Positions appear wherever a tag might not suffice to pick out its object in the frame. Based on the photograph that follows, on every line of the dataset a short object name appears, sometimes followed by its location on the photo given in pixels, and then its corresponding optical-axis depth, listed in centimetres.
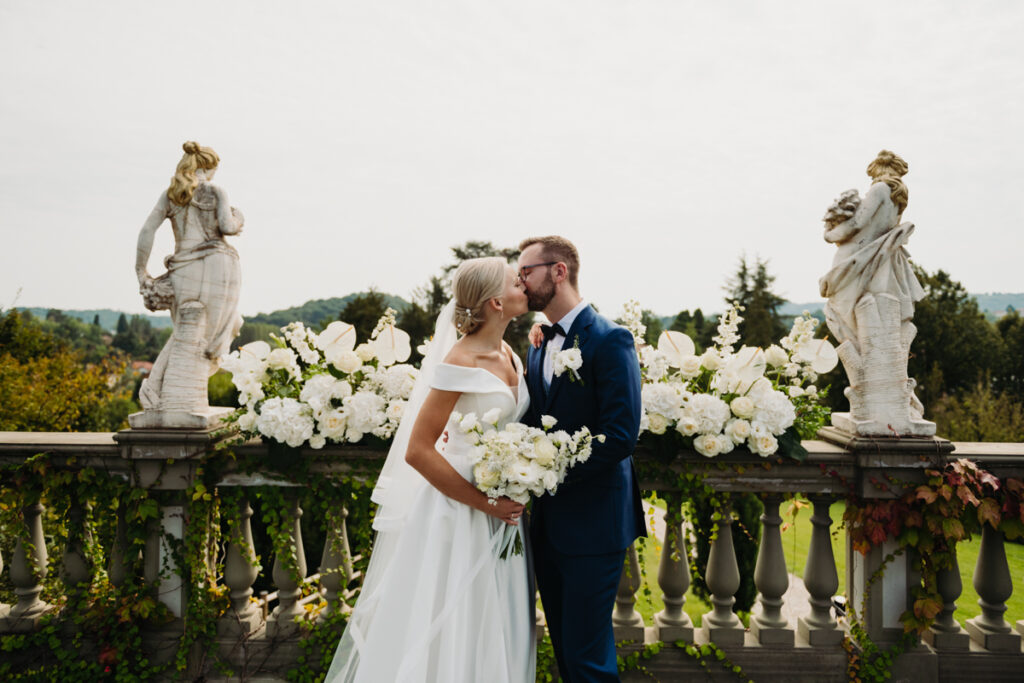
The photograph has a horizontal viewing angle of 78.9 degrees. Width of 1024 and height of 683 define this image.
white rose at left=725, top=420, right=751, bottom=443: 354
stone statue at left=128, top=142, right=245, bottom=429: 370
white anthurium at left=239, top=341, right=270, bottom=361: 389
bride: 283
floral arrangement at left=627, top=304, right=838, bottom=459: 354
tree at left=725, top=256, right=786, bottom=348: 3628
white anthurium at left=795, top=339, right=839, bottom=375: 372
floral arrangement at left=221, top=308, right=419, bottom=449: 360
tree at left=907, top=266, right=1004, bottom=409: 2683
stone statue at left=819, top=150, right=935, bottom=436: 361
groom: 284
